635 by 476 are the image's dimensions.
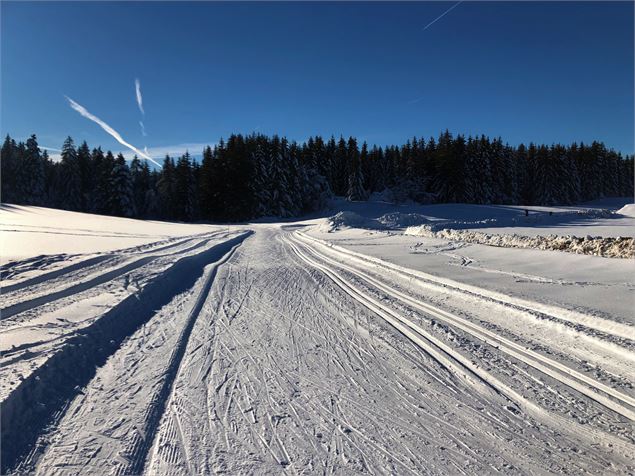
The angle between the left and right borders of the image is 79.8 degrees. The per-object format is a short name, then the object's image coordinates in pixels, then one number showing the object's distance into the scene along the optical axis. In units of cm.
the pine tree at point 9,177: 5587
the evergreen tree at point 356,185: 6222
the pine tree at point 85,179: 6150
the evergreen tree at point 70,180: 6022
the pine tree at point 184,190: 5888
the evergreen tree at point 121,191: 5447
